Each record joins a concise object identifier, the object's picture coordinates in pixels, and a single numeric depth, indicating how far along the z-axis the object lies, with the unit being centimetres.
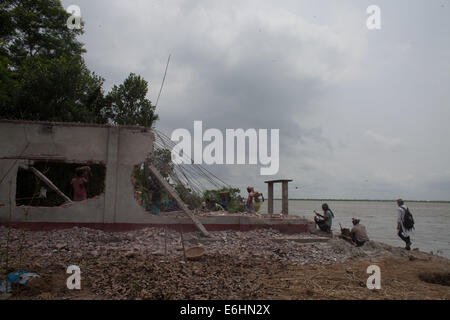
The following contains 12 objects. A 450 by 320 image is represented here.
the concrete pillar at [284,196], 1227
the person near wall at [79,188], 990
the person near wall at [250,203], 1275
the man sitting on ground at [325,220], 1098
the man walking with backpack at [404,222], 1147
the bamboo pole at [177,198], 926
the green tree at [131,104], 1728
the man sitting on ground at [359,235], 1108
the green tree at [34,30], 1772
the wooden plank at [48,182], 1016
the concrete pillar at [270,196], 1341
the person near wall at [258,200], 1342
